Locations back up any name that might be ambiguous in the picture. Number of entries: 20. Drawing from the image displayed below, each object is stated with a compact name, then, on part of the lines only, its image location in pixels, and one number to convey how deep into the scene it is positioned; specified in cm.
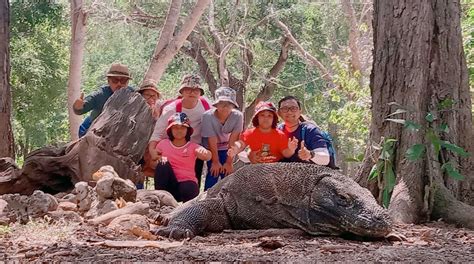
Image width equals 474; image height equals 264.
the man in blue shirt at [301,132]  473
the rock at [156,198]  469
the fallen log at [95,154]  513
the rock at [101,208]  427
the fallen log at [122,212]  401
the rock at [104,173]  452
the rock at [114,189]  436
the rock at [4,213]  389
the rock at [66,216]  403
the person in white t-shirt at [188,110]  542
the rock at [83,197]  443
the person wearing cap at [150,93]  603
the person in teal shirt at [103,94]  587
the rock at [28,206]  406
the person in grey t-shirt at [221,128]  545
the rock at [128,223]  380
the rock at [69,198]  458
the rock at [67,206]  439
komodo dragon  372
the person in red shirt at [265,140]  479
